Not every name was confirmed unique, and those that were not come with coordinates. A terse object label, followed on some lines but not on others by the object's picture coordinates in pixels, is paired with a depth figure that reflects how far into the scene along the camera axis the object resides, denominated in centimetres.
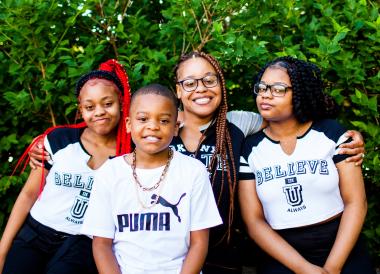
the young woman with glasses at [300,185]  351
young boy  316
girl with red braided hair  362
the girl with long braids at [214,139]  368
